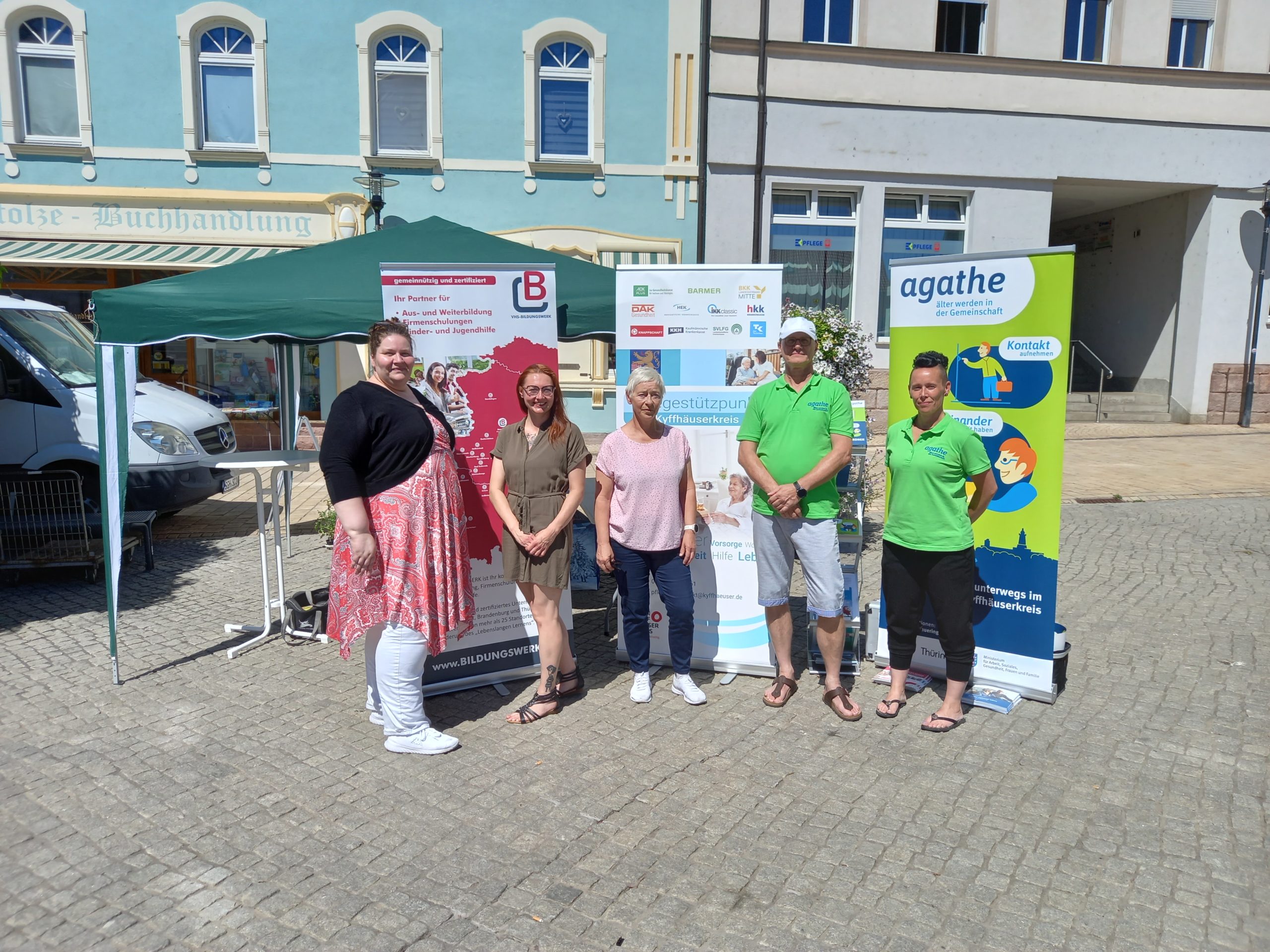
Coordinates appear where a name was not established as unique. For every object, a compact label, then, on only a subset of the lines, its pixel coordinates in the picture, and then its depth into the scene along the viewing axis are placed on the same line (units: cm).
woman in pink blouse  444
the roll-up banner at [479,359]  468
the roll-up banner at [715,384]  507
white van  773
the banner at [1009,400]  445
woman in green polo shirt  414
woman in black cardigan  378
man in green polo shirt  438
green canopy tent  492
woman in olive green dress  435
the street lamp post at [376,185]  1077
